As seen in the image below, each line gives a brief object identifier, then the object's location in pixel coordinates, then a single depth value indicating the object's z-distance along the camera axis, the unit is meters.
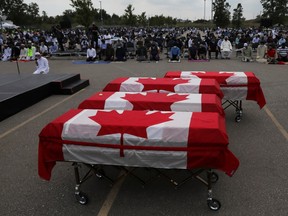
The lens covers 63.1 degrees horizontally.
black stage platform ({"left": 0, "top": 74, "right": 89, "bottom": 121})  6.41
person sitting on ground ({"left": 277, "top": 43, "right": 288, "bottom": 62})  13.98
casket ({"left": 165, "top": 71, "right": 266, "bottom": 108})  5.38
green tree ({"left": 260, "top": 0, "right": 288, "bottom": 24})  48.08
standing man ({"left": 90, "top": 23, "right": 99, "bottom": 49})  17.44
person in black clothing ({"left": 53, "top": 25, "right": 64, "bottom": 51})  18.74
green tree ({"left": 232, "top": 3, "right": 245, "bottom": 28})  54.97
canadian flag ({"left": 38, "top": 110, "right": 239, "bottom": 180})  2.68
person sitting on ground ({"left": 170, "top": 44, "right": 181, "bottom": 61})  15.25
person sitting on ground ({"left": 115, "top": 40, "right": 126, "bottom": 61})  15.96
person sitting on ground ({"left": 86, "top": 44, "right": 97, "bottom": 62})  15.99
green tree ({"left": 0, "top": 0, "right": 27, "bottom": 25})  61.00
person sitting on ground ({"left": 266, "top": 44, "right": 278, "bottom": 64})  13.84
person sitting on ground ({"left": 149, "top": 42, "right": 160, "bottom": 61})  15.62
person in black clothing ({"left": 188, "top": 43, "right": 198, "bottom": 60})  15.68
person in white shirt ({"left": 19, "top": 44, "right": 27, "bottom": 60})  17.24
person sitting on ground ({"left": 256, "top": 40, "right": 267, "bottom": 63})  14.81
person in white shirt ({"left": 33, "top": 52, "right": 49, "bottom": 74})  10.51
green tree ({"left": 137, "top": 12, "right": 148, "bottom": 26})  62.71
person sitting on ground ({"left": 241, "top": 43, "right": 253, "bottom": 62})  14.85
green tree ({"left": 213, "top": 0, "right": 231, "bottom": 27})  50.85
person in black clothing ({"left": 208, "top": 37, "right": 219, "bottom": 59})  16.21
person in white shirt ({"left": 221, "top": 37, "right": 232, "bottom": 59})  16.08
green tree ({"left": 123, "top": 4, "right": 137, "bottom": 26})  46.00
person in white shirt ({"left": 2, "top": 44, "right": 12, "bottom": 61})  17.51
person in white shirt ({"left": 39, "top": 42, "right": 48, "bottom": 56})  17.90
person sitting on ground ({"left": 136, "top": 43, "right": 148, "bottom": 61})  15.75
